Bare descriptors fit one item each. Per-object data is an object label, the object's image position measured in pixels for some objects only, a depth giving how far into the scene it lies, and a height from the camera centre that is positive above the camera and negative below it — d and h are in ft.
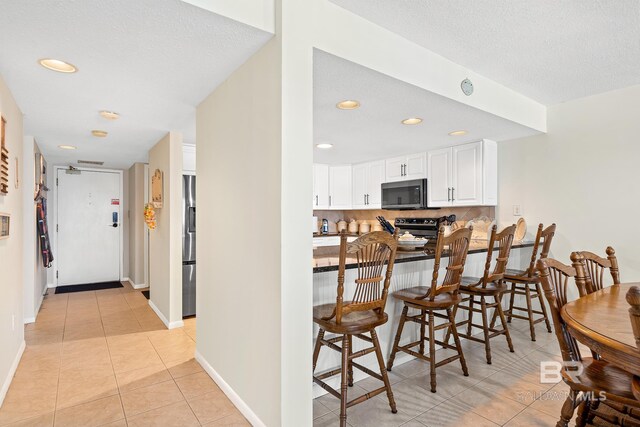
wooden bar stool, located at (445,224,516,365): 9.10 -2.05
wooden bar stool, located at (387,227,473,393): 7.59 -1.97
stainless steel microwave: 15.15 +0.74
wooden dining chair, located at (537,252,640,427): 4.50 -2.26
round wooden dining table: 3.60 -1.41
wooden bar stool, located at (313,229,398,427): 6.10 -1.79
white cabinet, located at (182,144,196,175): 13.37 +2.00
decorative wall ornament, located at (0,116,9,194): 7.26 +1.05
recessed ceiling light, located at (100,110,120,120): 9.81 +2.78
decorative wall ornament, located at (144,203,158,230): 13.87 -0.22
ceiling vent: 17.76 +2.57
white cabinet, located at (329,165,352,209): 19.36 +1.33
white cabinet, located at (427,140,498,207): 13.21 +1.41
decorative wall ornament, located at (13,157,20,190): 9.10 +0.95
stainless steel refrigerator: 12.98 -1.39
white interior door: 19.38 -0.86
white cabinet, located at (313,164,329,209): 19.04 +1.37
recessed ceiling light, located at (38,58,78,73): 6.77 +2.91
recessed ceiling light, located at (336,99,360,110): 8.84 +2.78
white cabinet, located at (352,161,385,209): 17.61 +1.39
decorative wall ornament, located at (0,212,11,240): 7.41 -0.29
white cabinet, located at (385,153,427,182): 15.38 +2.00
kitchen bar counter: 7.52 -1.84
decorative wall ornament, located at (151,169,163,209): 13.10 +0.88
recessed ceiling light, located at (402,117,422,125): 10.29 +2.72
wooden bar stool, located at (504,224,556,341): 10.47 -1.99
